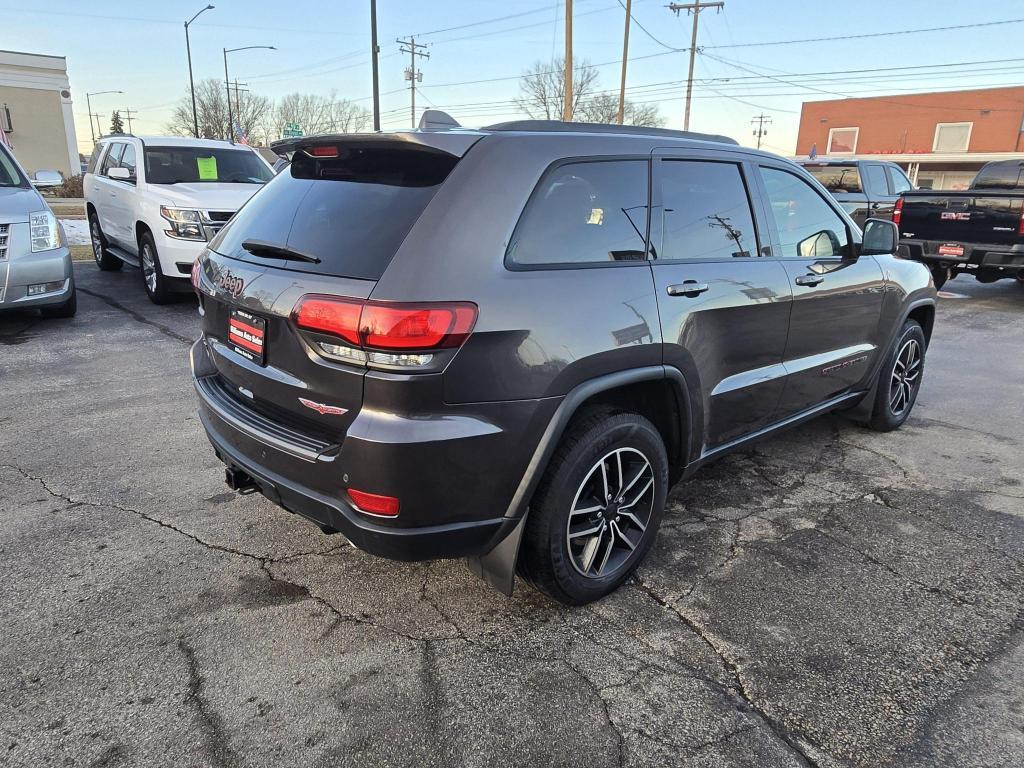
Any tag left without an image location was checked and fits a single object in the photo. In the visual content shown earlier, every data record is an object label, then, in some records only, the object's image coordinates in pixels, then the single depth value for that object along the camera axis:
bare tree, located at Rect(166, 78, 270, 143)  64.31
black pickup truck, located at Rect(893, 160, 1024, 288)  9.08
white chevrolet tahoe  7.78
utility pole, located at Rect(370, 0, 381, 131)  19.70
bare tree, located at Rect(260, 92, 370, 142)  73.62
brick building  44.72
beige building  41.94
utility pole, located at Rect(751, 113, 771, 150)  88.19
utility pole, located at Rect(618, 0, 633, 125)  29.80
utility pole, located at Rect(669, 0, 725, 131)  40.03
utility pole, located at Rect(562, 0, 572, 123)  20.05
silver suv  6.46
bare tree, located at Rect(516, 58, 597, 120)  60.16
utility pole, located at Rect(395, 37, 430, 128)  62.66
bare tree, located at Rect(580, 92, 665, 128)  61.50
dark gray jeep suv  2.19
